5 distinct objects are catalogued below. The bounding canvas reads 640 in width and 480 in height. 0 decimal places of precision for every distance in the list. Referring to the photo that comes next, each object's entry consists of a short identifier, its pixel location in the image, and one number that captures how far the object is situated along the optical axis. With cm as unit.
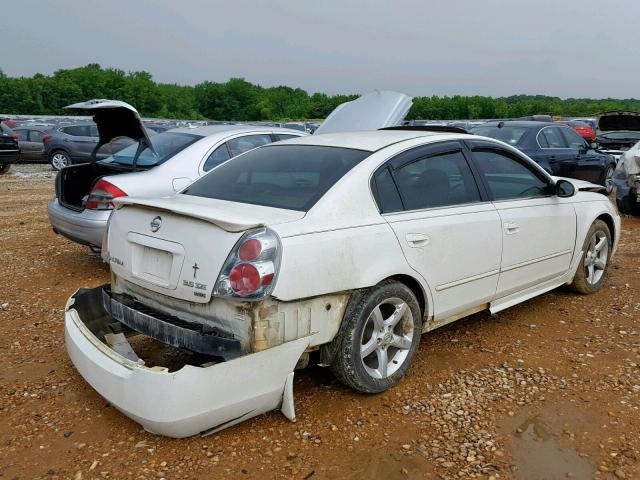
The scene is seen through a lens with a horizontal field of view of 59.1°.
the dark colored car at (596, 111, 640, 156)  1523
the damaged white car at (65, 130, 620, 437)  269
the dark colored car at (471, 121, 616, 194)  945
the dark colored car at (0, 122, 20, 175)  1565
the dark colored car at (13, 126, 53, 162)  1900
